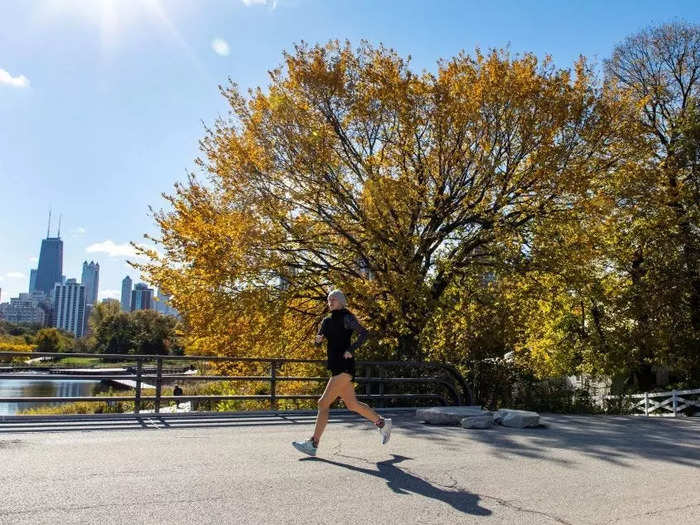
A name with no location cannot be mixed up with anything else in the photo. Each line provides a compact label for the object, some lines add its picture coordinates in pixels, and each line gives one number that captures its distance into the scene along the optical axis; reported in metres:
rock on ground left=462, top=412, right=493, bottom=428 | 10.28
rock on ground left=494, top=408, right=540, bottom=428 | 10.49
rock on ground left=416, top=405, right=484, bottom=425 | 10.90
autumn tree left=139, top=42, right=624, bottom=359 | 16.36
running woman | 7.21
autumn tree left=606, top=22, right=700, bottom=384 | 23.12
